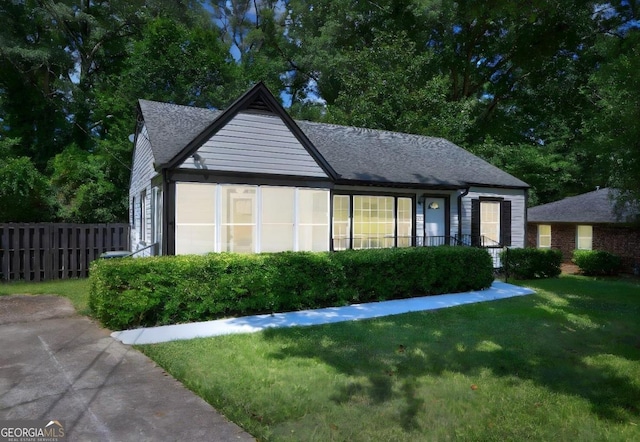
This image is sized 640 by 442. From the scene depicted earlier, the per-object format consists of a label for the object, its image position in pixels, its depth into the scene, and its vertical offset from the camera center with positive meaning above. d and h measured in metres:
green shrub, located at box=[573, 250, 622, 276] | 17.50 -1.67
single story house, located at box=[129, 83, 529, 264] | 9.94 +0.93
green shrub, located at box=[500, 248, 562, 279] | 14.52 -1.40
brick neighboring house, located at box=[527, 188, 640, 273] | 18.09 -0.29
